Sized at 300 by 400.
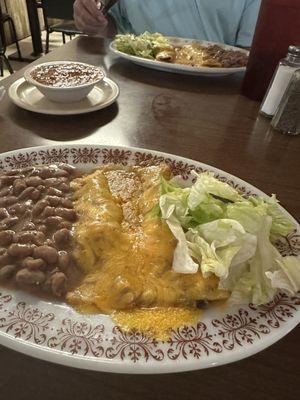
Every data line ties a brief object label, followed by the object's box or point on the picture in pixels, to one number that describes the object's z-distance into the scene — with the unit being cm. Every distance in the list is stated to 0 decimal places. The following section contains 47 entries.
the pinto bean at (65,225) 27
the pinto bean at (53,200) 29
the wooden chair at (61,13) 135
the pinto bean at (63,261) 24
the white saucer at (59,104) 43
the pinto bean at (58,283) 23
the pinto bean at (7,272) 23
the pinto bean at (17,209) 28
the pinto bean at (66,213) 28
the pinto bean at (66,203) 29
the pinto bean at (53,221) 27
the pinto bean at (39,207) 28
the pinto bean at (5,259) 24
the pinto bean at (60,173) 32
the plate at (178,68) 55
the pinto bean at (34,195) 29
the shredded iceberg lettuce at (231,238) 23
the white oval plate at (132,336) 19
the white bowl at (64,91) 43
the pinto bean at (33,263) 24
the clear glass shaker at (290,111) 41
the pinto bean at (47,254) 24
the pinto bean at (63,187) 31
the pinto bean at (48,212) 27
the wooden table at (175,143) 19
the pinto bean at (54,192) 30
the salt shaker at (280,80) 42
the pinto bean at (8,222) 26
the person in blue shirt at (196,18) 82
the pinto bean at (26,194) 29
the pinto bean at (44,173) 31
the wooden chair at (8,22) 179
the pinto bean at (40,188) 30
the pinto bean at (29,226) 26
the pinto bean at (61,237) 26
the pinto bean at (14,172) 31
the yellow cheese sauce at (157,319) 21
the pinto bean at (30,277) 23
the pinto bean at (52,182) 30
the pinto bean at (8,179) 30
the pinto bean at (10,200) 28
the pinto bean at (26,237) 25
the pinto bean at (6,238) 25
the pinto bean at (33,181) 30
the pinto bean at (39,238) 25
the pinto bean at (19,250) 24
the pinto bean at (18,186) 29
